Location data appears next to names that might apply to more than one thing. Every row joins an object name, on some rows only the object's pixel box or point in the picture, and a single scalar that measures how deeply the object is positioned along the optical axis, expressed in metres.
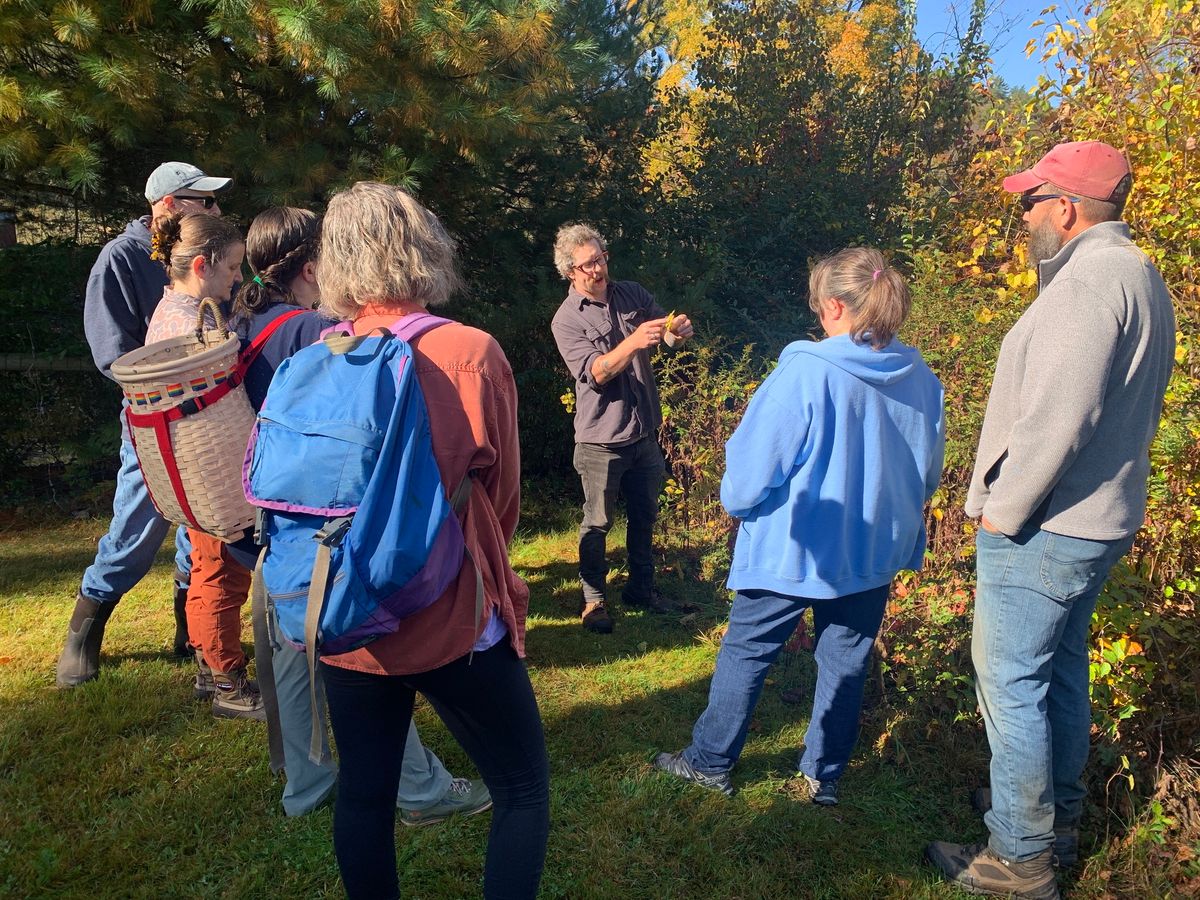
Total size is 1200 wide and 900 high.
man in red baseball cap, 2.11
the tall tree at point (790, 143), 6.80
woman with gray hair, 1.74
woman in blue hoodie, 2.53
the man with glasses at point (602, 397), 4.16
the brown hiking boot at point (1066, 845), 2.56
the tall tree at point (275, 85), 4.37
